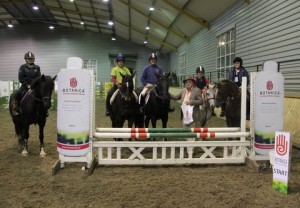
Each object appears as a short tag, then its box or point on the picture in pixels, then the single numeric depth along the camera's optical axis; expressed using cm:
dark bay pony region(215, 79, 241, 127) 674
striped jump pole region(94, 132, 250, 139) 560
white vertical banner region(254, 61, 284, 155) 552
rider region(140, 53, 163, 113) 774
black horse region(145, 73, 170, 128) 716
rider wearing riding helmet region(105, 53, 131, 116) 770
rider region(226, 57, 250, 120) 759
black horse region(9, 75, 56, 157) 648
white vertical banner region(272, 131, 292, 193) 436
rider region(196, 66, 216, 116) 1033
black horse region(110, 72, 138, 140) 718
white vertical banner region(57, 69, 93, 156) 528
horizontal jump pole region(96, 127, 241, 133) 611
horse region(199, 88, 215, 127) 738
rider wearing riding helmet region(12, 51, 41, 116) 695
